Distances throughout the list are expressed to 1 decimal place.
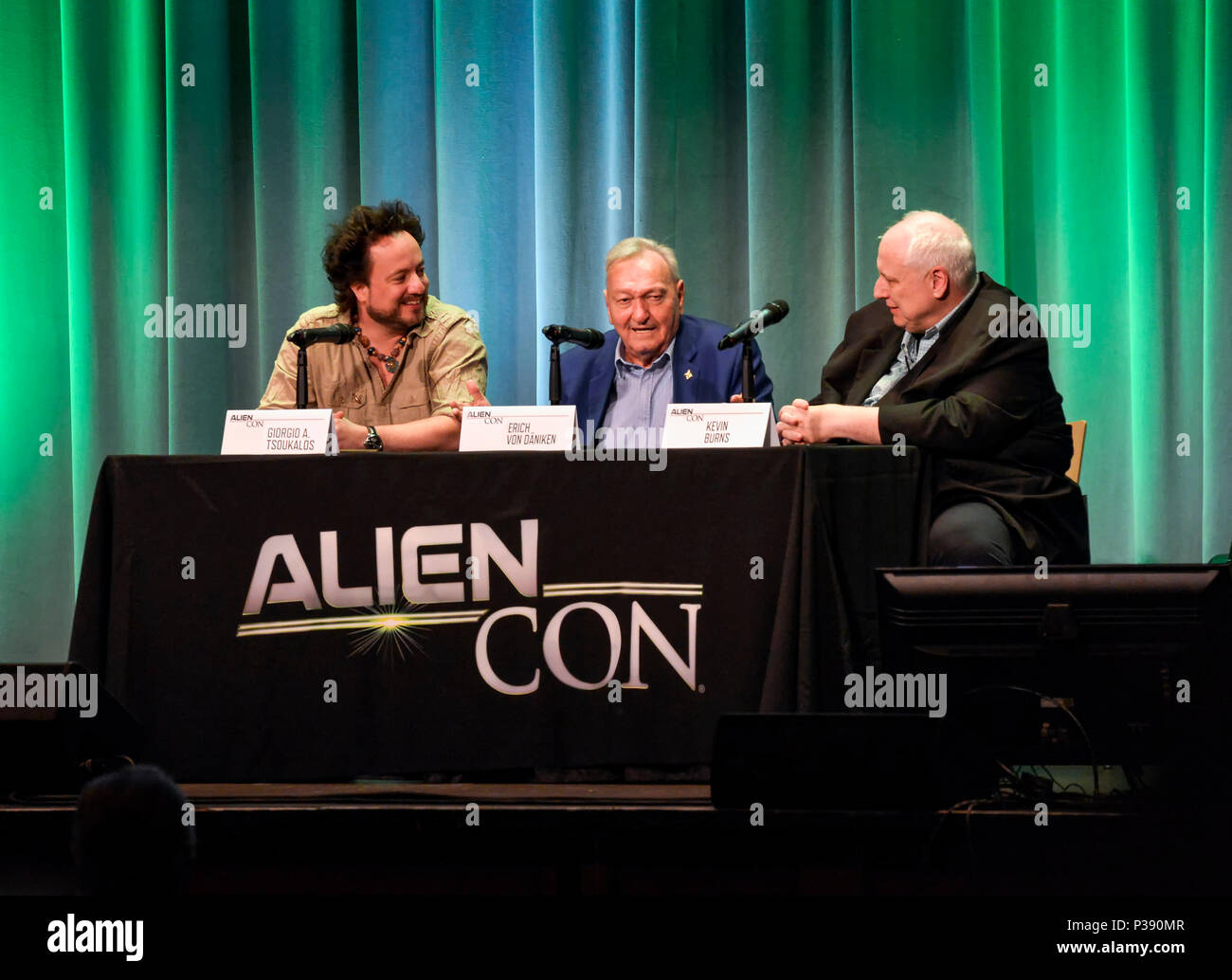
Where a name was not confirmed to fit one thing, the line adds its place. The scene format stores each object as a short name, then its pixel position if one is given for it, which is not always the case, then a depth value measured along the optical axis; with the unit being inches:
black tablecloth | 212.4
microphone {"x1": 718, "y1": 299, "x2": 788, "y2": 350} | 251.1
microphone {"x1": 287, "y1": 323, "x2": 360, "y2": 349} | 253.0
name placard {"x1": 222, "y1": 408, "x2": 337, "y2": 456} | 224.5
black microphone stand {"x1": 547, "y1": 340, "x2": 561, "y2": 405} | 263.3
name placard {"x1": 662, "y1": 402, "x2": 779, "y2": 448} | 223.6
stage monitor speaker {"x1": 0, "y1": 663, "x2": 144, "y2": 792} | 180.4
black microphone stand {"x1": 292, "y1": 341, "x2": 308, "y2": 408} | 249.8
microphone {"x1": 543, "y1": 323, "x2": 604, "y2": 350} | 256.5
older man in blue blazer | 293.3
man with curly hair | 281.4
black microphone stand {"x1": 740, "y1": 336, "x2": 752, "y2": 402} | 249.2
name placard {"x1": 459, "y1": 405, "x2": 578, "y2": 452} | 230.7
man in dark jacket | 229.3
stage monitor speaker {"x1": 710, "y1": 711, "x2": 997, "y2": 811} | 164.7
